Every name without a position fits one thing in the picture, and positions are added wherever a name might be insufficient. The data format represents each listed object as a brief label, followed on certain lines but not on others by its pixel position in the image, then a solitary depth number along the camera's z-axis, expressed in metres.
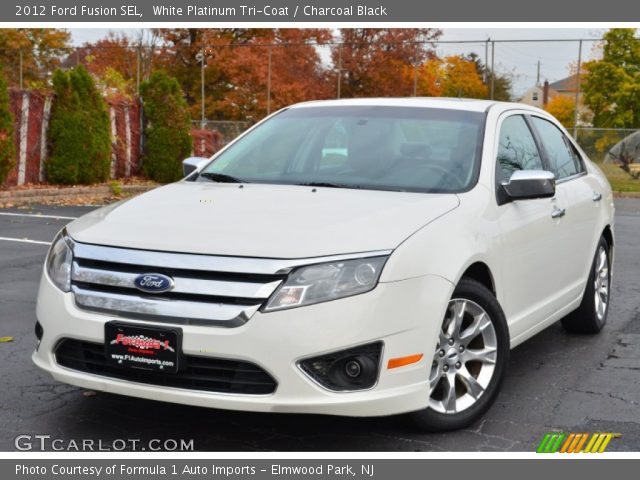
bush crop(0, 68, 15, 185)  15.70
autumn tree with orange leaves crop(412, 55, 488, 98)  27.28
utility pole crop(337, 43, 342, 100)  29.33
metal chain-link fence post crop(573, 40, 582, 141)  24.80
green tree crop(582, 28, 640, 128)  31.64
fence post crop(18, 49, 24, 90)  29.58
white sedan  3.64
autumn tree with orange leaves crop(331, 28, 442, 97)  29.73
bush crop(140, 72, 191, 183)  18.66
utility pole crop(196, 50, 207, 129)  26.60
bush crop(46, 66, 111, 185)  16.77
